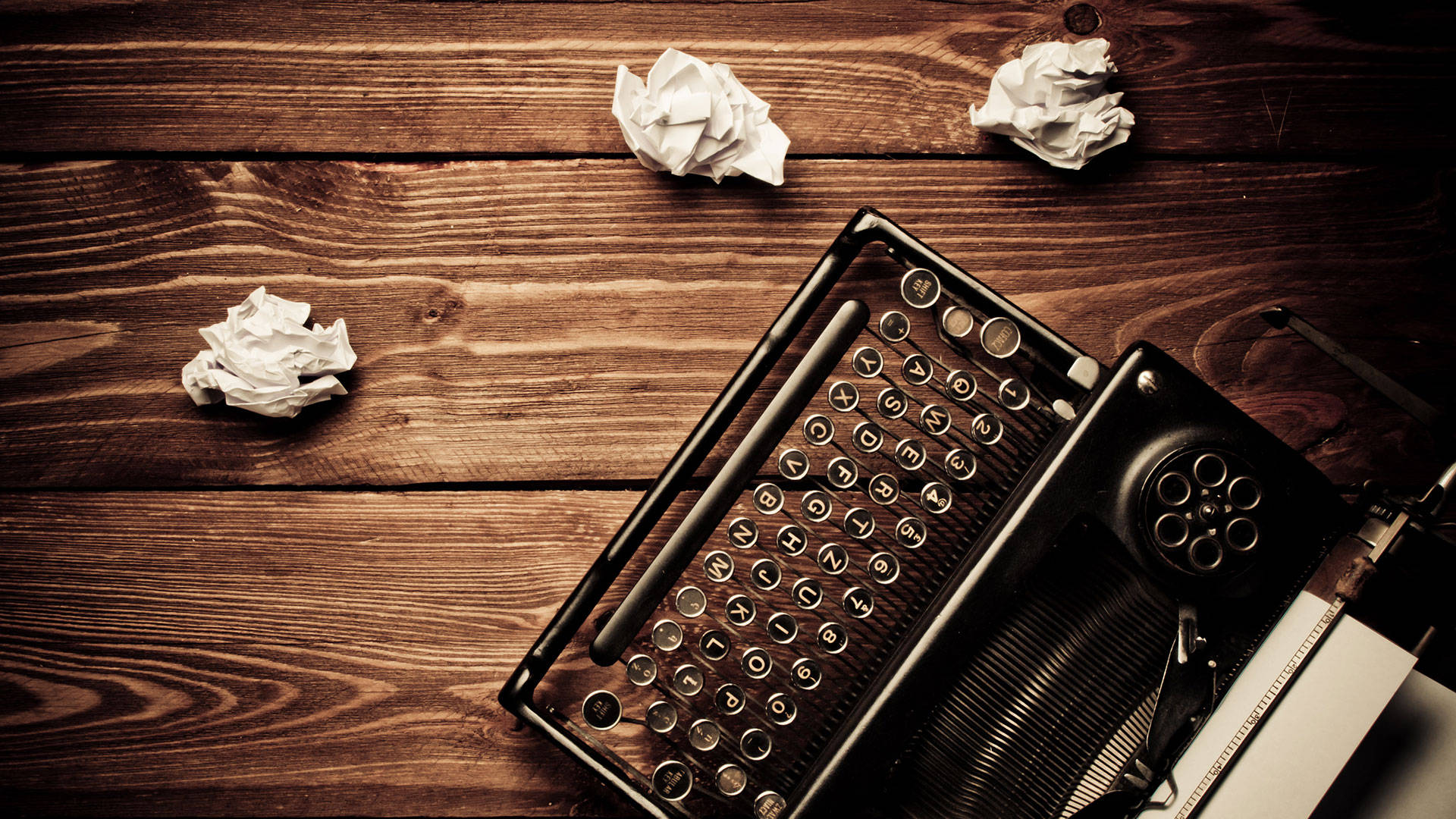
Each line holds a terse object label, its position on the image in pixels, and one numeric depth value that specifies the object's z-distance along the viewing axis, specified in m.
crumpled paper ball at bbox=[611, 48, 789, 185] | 1.07
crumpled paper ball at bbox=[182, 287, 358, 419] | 1.07
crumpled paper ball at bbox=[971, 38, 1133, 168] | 1.08
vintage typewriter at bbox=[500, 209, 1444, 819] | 0.96
